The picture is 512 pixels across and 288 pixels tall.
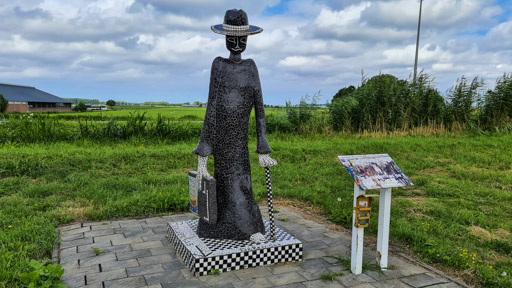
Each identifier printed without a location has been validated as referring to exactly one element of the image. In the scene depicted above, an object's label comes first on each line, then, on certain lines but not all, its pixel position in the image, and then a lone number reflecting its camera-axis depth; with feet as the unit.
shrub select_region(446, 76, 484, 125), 44.37
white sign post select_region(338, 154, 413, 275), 11.59
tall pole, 58.65
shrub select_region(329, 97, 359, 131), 44.29
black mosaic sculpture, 13.17
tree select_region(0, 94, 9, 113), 157.07
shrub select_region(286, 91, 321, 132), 46.96
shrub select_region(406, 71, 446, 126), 43.75
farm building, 218.18
